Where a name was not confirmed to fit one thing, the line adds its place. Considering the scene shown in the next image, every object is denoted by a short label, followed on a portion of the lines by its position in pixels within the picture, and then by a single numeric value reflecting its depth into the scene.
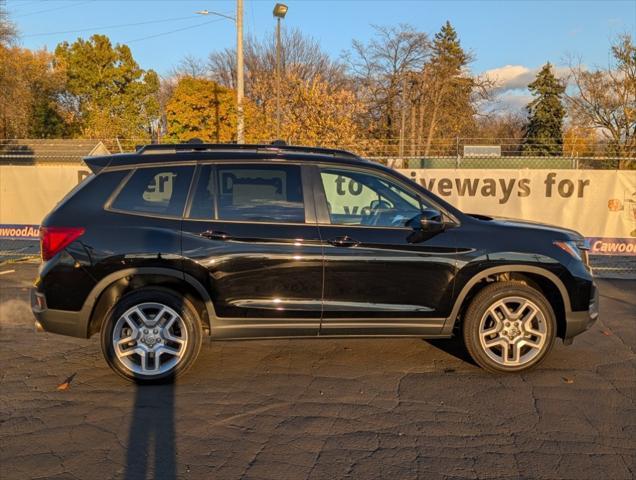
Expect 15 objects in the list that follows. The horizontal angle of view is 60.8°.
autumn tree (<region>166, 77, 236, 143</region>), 31.64
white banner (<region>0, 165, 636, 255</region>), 8.93
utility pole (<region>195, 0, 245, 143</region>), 19.27
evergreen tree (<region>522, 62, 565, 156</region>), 51.53
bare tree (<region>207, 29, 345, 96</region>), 39.88
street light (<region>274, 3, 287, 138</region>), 13.48
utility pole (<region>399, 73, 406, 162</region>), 36.03
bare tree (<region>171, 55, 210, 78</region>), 46.85
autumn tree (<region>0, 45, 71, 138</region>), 39.50
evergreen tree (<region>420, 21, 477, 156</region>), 40.47
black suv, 4.43
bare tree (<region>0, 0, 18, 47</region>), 32.78
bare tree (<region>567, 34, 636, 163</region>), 27.66
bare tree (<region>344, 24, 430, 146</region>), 40.91
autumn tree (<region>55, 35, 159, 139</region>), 53.78
